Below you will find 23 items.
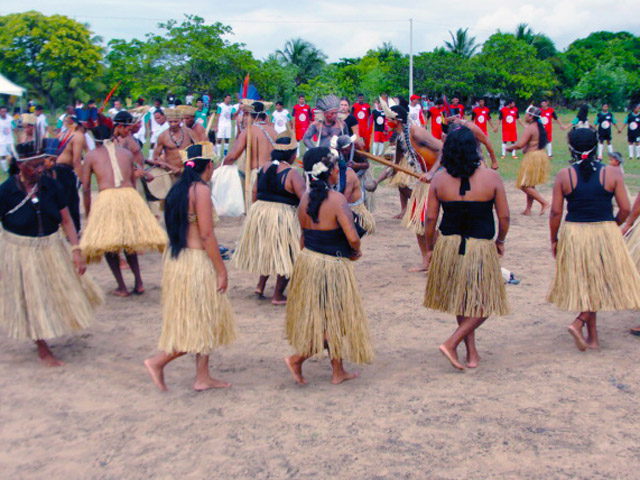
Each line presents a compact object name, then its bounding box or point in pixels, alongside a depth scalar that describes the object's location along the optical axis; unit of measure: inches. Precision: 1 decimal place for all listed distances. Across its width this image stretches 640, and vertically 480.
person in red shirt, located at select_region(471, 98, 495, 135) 797.2
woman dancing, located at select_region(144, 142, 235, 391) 169.5
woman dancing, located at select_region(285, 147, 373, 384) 171.9
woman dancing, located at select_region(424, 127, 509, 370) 181.6
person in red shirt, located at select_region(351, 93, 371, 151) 823.1
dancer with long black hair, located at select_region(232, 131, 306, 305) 248.2
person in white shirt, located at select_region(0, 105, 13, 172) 607.2
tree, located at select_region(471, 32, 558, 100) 1765.5
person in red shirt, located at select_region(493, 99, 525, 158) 823.1
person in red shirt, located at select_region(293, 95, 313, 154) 877.8
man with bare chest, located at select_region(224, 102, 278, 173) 299.6
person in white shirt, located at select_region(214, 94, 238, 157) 718.5
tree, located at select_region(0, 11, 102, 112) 1753.2
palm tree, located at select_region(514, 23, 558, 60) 2261.3
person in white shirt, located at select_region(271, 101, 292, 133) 831.1
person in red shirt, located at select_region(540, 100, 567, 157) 729.8
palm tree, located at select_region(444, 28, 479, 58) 2202.4
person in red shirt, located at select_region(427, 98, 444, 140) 636.1
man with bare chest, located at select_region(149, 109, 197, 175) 327.9
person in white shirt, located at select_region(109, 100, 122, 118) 669.0
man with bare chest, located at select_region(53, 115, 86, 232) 295.0
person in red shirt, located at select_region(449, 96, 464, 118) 755.5
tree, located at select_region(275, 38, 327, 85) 2030.0
